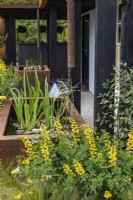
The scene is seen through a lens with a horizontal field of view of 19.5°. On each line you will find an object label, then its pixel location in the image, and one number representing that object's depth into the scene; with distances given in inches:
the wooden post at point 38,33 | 382.8
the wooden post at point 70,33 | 156.4
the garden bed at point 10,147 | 138.9
